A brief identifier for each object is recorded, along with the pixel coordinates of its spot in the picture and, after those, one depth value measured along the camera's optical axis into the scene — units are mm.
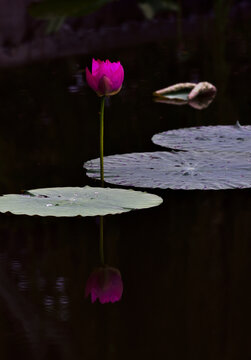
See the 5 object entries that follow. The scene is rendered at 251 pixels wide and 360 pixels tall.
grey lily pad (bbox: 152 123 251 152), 5352
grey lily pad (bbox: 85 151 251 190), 4582
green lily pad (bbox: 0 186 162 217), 4039
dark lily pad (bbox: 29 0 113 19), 13412
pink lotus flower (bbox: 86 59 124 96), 4500
